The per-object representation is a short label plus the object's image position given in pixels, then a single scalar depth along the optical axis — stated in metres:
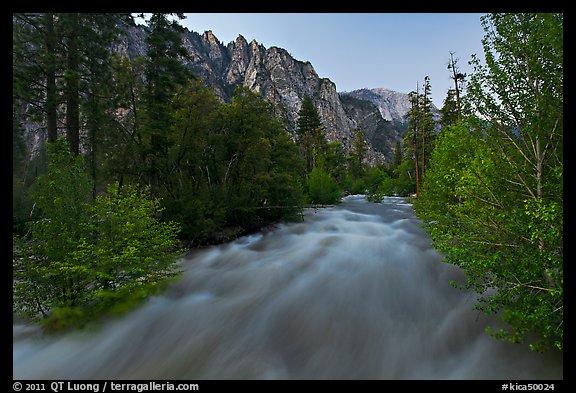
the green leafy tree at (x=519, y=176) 3.90
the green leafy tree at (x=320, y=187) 27.25
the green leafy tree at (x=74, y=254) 5.42
